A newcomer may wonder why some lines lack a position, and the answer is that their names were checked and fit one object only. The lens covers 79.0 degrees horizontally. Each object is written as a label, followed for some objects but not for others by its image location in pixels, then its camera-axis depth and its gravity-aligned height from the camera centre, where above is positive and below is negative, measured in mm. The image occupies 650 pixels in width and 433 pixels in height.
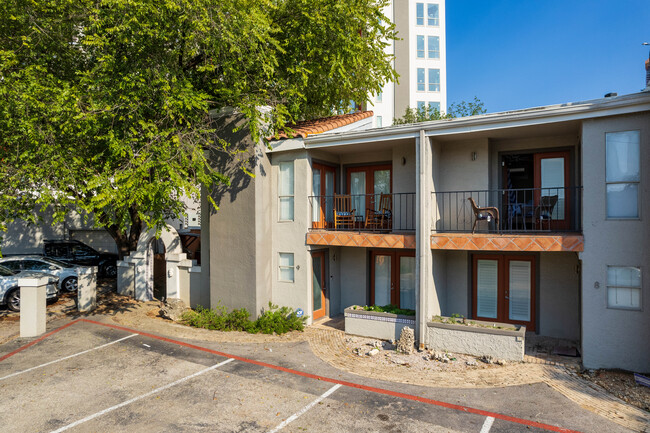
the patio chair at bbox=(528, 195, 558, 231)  10555 +177
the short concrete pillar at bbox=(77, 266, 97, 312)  14133 -2516
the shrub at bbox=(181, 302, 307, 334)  12219 -3238
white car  15641 -1943
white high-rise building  32656 +13191
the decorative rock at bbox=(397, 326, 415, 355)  10481 -3273
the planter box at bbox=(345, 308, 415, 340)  11359 -3088
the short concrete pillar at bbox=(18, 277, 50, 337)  11562 -2530
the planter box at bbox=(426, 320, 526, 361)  9594 -3082
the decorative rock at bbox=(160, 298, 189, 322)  13500 -3155
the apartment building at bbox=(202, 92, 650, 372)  8930 -149
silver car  14406 -2511
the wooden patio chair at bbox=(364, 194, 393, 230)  13227 +92
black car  19266 -1775
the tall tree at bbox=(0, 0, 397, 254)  10266 +3859
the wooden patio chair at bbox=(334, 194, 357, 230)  13781 +237
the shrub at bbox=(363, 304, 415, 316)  11547 -2743
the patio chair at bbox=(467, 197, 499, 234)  10734 +148
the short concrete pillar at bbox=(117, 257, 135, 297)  16672 -2439
